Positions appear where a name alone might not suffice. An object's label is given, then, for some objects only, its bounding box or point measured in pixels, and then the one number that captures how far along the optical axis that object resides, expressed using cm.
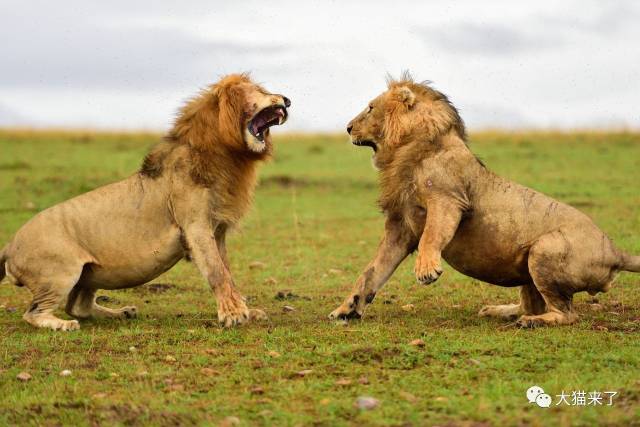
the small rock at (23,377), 1188
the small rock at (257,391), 1094
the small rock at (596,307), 1598
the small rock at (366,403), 1018
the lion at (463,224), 1416
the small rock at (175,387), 1115
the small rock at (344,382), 1112
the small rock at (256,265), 2237
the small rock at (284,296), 1827
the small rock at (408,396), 1042
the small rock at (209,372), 1176
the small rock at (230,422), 977
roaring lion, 1505
